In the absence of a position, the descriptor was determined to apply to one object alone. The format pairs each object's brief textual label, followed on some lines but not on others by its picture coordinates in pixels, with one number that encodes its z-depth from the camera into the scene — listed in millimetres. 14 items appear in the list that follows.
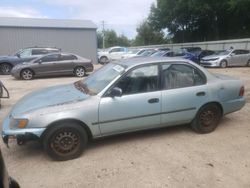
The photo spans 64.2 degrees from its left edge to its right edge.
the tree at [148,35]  39889
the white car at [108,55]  20315
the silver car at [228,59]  14326
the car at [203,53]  16511
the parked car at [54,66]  10176
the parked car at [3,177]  1198
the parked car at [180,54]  16342
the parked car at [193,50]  17489
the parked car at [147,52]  18692
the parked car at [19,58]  12035
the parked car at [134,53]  19426
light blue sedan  2890
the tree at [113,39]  53745
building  16511
